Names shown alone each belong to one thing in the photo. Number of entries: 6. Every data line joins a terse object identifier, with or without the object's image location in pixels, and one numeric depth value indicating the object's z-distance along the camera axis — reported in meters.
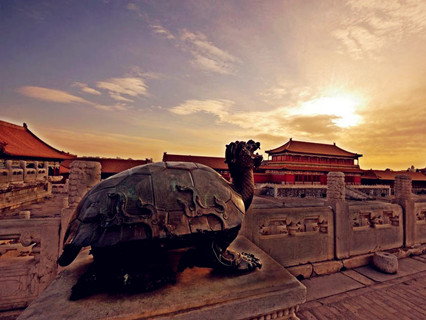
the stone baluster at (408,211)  5.16
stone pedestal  1.64
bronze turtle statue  1.76
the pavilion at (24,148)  12.69
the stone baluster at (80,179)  3.43
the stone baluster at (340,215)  4.27
